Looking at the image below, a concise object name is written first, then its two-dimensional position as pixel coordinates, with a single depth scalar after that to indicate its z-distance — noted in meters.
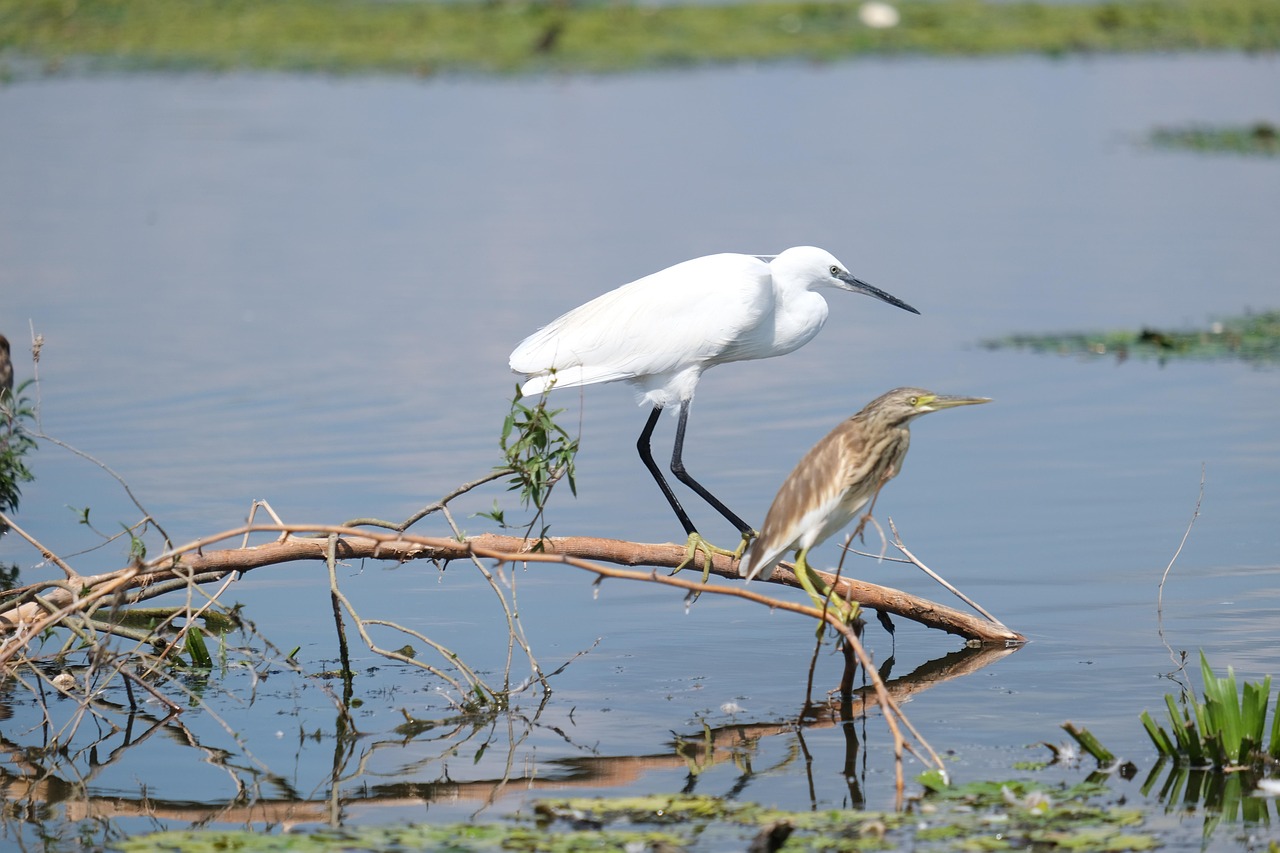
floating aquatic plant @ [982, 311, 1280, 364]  23.00
